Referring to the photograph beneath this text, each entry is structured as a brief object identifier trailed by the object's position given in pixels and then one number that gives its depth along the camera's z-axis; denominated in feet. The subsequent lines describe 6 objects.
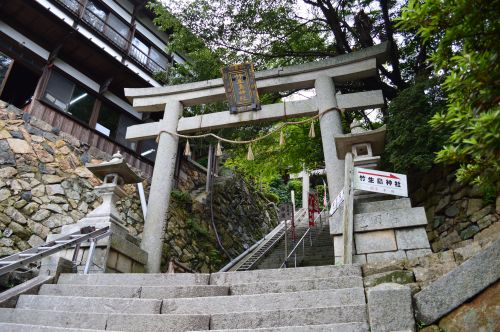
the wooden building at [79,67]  35.04
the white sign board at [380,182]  16.88
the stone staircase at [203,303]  10.85
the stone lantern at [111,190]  20.93
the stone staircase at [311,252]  31.84
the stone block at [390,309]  9.71
